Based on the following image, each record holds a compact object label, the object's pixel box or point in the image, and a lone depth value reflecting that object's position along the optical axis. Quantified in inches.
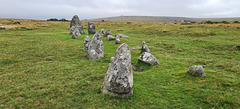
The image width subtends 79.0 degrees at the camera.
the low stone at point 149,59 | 417.7
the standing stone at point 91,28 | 1246.0
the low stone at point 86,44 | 610.0
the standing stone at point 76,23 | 1299.2
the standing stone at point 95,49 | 486.3
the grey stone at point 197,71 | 310.7
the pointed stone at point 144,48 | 536.1
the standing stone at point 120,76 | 230.7
